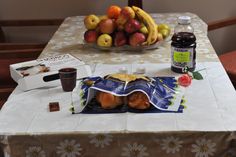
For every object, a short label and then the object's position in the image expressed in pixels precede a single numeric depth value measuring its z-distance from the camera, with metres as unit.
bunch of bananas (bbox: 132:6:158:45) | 1.65
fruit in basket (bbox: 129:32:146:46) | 1.63
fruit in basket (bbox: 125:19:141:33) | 1.63
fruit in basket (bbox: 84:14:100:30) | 1.71
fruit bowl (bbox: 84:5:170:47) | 1.64
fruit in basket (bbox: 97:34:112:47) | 1.66
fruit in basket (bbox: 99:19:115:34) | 1.66
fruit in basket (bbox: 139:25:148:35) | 1.65
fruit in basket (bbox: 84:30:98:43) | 1.70
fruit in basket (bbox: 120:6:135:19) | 1.63
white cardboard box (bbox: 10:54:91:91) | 1.31
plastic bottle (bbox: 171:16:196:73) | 1.35
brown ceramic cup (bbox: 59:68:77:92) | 1.25
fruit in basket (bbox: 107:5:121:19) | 1.70
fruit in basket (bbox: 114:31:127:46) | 1.65
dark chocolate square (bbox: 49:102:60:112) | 1.15
